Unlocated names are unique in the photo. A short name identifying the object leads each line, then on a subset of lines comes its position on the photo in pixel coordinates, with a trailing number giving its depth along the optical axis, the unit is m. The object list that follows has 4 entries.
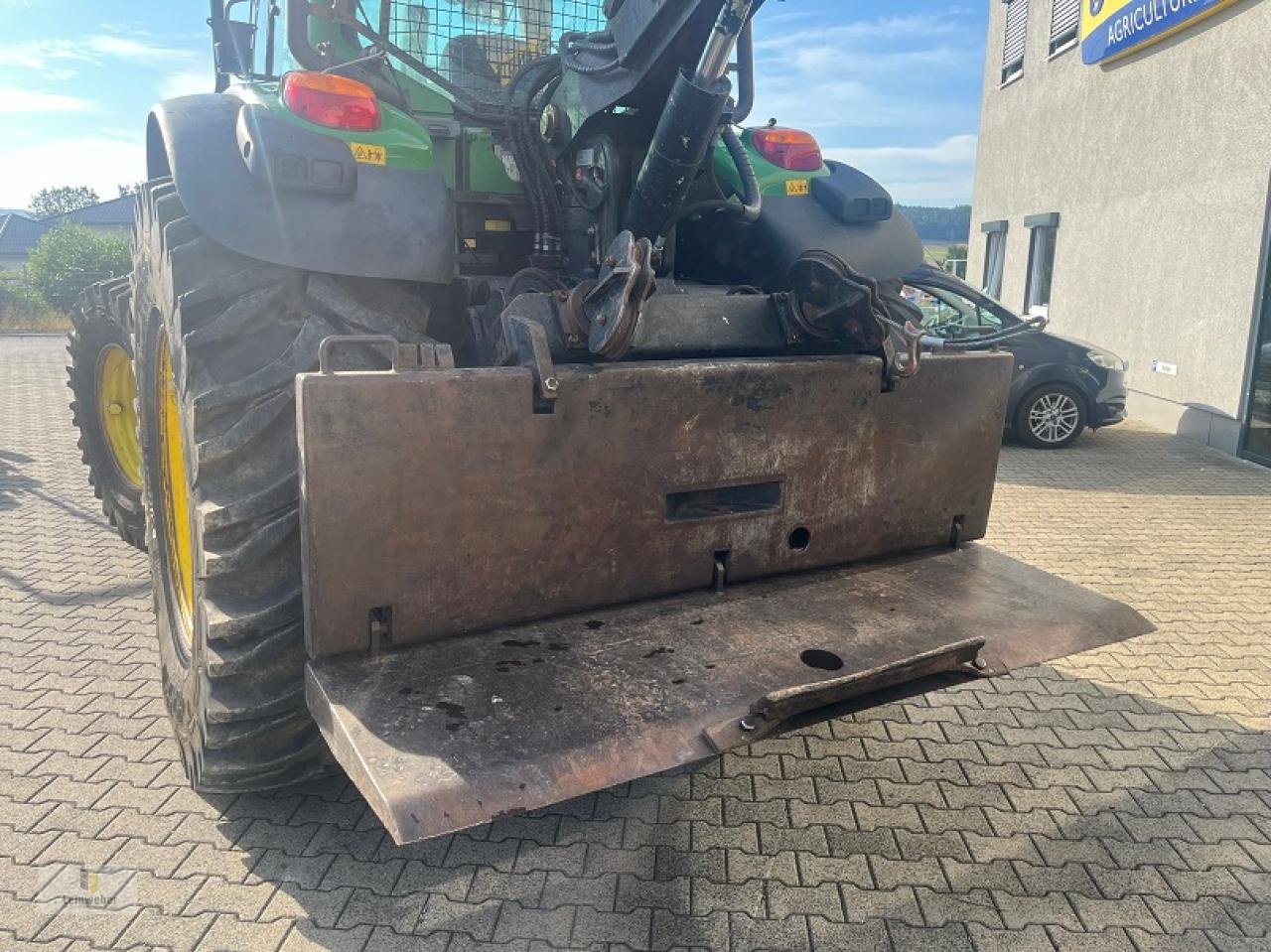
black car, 9.73
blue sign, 10.35
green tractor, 2.35
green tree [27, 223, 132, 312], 31.97
